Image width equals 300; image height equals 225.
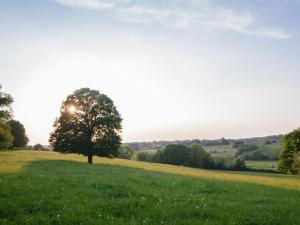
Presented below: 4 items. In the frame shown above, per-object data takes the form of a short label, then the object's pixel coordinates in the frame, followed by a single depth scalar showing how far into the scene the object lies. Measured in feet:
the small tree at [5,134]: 187.01
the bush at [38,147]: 412.16
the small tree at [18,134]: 336.27
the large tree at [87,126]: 189.47
